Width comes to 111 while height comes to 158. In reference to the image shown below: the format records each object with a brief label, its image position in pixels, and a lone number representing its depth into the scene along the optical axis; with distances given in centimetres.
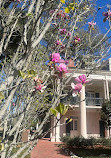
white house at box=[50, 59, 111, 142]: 1480
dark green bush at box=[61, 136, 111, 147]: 1271
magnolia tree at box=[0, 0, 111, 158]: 135
